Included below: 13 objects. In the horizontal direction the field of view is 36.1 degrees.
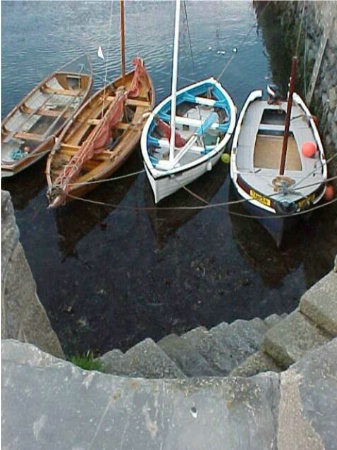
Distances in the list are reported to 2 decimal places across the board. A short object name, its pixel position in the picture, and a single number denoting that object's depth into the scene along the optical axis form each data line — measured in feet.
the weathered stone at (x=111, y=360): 13.88
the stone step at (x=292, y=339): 12.85
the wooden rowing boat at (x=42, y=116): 36.86
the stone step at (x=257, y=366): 13.70
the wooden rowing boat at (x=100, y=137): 33.60
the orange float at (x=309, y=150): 34.58
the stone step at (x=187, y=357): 18.13
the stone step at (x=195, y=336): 21.51
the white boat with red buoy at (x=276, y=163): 30.81
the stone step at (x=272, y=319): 24.11
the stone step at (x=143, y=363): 14.08
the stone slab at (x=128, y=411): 6.58
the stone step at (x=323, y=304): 12.63
